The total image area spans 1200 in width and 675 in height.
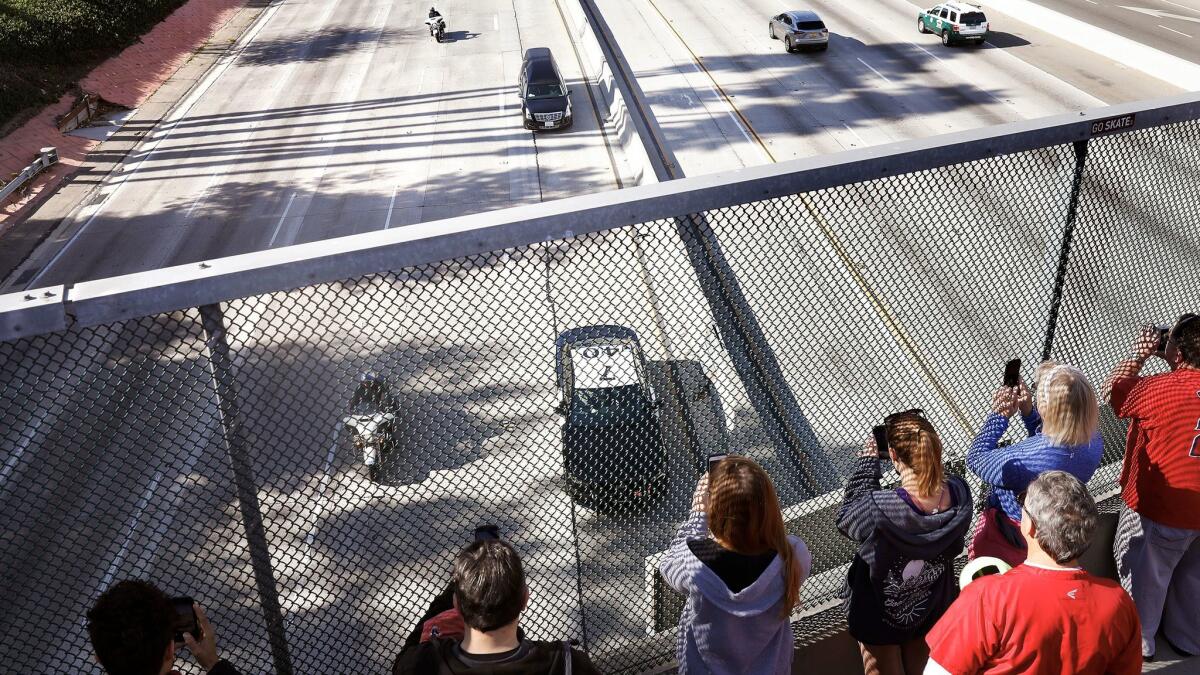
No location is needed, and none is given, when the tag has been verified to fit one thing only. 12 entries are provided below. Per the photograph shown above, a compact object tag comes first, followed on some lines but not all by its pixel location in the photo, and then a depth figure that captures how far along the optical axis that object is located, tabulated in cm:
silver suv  3341
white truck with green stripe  3284
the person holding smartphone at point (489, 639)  307
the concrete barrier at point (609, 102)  2386
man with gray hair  334
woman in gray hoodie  354
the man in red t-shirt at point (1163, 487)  468
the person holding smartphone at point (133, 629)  304
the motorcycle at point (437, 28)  3909
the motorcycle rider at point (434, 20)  3909
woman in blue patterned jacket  423
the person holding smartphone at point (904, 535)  399
